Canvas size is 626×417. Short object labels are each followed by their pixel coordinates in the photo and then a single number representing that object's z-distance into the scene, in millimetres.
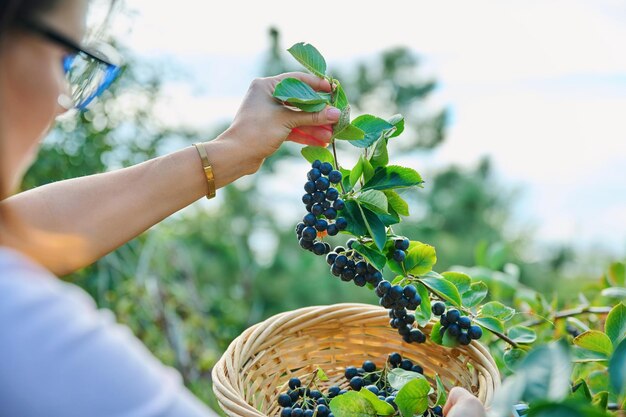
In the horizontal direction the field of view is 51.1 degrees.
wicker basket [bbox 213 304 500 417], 909
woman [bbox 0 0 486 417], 456
